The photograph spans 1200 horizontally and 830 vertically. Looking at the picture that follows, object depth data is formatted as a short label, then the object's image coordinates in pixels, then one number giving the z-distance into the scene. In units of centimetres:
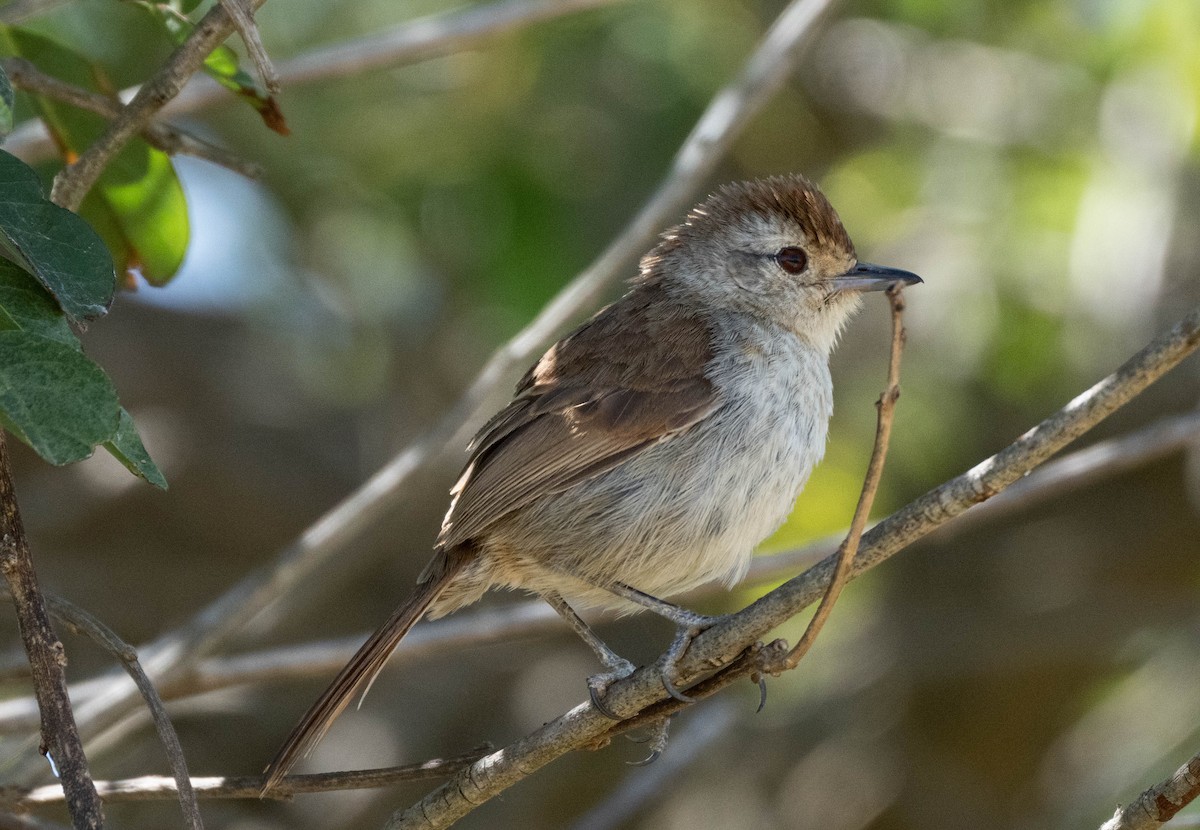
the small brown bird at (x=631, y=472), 793
